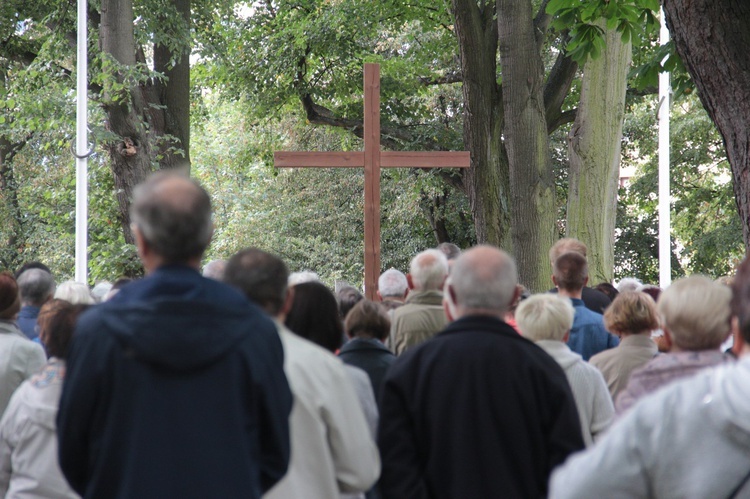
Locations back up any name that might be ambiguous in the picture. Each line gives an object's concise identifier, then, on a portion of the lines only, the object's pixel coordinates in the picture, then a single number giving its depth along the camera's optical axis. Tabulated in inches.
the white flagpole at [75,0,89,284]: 1133.1
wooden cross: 898.7
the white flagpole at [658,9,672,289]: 1199.6
